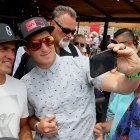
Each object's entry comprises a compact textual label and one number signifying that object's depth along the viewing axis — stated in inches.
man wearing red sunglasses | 70.7
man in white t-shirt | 68.0
